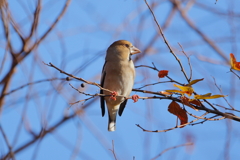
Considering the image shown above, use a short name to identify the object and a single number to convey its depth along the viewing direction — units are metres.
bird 9.20
